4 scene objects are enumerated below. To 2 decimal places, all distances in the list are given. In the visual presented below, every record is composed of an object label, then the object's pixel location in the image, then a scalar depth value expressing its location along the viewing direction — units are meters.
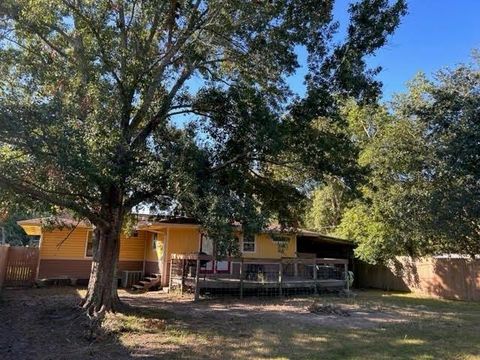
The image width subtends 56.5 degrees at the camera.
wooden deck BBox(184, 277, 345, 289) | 17.48
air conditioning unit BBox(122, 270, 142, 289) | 21.64
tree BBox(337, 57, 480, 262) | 18.38
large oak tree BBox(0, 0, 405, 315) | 10.34
